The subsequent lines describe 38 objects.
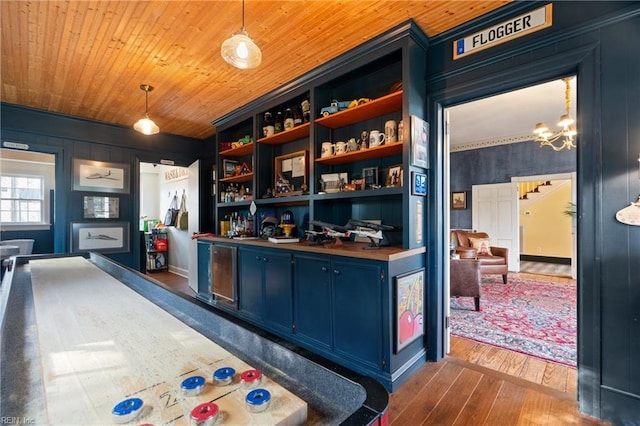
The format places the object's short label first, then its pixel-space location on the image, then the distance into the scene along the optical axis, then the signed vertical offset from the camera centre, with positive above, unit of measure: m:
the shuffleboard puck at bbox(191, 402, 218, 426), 0.53 -0.37
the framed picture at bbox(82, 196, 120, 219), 4.54 +0.09
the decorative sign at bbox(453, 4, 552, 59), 1.95 +1.28
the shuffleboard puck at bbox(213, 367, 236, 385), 0.66 -0.38
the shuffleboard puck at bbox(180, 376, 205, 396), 0.62 -0.37
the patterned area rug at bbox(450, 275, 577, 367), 2.72 -1.26
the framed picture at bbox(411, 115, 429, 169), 2.25 +0.55
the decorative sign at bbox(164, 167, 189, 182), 6.78 +0.94
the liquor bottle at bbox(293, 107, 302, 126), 3.23 +1.07
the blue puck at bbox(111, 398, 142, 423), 0.54 -0.37
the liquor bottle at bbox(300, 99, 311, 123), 3.12 +1.10
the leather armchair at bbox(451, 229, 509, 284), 4.98 -0.87
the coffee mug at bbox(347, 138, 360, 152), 2.72 +0.62
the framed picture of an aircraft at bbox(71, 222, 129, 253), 4.39 -0.38
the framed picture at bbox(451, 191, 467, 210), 7.11 +0.27
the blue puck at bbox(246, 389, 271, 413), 0.58 -0.38
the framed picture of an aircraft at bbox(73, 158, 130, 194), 4.45 +0.58
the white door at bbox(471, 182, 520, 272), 6.36 -0.09
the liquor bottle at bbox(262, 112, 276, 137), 3.57 +1.09
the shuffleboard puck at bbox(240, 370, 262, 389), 0.65 -0.38
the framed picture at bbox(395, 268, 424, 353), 2.08 -0.73
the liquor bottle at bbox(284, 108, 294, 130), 3.32 +1.05
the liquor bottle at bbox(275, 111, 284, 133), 3.53 +1.08
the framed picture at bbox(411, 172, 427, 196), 2.26 +0.22
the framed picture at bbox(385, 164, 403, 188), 2.54 +0.31
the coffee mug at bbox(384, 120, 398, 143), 2.46 +0.68
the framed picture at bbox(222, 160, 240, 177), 4.45 +0.68
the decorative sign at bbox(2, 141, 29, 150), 3.88 +0.92
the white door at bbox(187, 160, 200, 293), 4.91 +0.04
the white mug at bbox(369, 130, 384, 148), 2.54 +0.64
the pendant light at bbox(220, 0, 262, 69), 1.74 +0.98
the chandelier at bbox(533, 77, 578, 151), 3.47 +1.10
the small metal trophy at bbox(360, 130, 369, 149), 2.69 +0.67
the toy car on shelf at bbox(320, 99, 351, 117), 2.75 +0.99
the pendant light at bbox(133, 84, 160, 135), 3.27 +0.98
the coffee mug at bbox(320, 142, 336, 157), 2.86 +0.62
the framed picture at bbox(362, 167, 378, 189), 2.74 +0.32
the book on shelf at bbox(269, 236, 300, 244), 2.93 -0.28
